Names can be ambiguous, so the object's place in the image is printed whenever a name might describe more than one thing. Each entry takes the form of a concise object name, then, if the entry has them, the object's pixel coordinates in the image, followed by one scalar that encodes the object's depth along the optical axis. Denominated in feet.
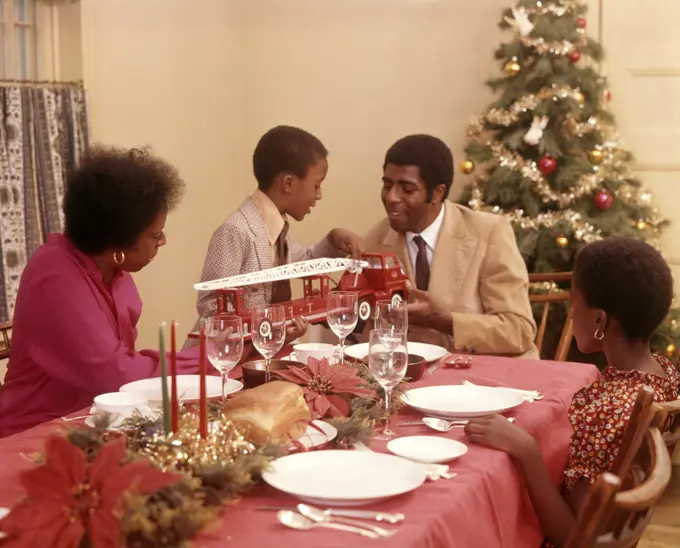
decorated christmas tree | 14.07
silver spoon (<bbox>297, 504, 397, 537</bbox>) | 4.28
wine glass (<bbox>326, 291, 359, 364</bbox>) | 7.06
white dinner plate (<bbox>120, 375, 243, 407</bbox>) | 6.48
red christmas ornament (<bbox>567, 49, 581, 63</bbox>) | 14.17
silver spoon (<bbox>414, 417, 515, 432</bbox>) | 6.09
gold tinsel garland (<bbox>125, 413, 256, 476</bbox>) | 4.45
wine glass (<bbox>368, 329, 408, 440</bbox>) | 5.76
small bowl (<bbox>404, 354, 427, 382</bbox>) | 7.23
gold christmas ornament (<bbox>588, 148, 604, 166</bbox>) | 14.17
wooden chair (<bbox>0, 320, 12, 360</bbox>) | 8.16
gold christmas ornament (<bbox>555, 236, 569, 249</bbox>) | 13.85
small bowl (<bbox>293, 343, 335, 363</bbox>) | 7.33
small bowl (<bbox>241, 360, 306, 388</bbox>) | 6.38
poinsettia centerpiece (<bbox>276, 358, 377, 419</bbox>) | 5.95
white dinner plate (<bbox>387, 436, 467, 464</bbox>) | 5.36
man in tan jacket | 10.09
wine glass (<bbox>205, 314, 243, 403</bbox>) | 5.64
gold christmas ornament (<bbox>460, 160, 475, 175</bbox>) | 14.83
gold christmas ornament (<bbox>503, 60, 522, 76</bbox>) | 14.35
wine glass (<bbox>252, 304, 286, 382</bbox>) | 6.21
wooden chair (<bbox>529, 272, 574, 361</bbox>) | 10.71
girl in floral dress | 5.79
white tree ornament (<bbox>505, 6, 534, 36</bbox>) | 14.29
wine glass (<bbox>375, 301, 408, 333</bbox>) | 6.57
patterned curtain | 12.48
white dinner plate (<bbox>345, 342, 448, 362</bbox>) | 8.00
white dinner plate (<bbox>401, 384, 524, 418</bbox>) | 6.32
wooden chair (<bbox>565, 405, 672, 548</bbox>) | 4.10
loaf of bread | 5.08
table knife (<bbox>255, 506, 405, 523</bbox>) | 4.43
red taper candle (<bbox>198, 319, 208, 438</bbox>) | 4.46
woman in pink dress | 7.09
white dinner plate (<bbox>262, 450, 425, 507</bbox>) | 4.55
